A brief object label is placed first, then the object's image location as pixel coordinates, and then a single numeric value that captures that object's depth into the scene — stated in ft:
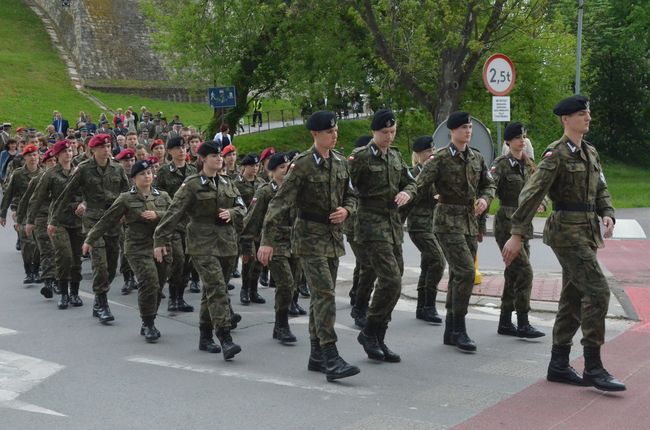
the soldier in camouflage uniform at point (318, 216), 26.99
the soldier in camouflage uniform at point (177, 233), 37.93
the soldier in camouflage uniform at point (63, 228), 39.06
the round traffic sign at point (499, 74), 45.80
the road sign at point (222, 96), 83.10
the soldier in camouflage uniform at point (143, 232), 33.30
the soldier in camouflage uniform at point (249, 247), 37.51
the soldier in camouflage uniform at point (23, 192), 45.88
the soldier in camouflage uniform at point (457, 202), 30.27
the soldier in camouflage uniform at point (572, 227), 24.75
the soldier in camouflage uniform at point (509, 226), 31.81
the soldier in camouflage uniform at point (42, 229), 41.42
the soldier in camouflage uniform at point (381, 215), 28.71
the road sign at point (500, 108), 48.21
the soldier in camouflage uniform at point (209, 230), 29.91
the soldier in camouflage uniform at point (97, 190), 37.93
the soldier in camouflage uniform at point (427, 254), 35.58
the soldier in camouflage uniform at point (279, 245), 32.60
